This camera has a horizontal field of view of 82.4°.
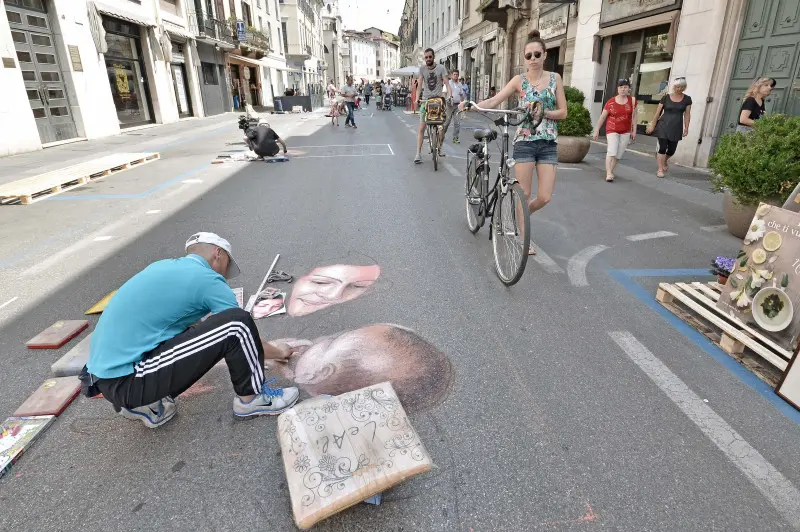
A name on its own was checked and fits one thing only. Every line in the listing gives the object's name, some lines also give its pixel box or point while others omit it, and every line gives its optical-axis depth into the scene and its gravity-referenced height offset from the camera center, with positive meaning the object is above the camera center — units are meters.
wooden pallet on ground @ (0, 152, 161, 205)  7.14 -1.24
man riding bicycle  9.23 +0.36
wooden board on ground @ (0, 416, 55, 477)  2.23 -1.60
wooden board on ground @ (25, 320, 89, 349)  3.19 -1.55
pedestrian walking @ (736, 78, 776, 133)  7.21 -0.11
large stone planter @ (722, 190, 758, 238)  5.02 -1.27
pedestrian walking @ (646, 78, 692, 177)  8.05 -0.42
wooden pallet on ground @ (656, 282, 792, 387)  2.75 -1.47
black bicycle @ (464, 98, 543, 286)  3.85 -0.94
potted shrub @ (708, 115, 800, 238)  4.61 -0.70
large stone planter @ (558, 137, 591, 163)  9.91 -1.05
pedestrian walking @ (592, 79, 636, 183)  8.22 -0.41
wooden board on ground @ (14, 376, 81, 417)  2.52 -1.57
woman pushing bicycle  4.27 -0.16
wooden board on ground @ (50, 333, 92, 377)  2.87 -1.54
